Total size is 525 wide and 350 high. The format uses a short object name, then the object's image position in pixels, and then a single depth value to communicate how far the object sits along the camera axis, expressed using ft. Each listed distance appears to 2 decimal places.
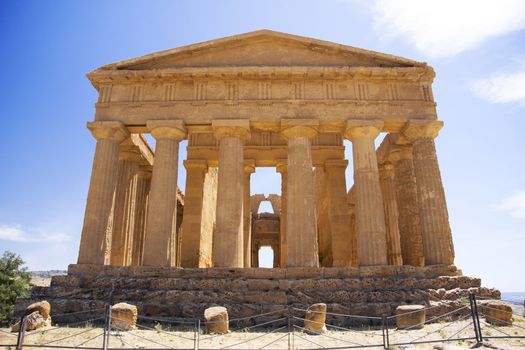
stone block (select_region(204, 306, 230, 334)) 32.65
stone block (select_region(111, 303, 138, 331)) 32.78
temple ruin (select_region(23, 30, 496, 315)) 46.60
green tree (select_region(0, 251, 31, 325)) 74.13
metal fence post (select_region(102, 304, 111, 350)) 25.37
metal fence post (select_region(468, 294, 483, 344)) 26.48
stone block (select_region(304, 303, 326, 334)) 34.45
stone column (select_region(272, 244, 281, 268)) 109.10
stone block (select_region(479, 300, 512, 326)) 34.12
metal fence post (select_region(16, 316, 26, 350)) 24.28
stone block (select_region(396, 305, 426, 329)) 34.50
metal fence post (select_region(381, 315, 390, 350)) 25.55
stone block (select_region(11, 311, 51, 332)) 33.27
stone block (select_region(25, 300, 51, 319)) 35.06
